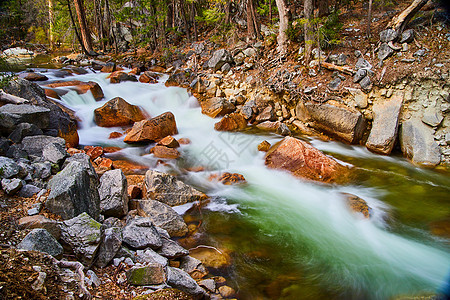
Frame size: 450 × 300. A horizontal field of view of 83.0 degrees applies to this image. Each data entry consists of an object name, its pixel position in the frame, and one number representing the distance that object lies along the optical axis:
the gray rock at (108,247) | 2.81
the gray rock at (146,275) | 2.66
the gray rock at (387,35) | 8.06
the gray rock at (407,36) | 7.83
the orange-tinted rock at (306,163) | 6.51
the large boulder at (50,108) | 6.60
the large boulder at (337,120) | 7.80
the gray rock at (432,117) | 6.85
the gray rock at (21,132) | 5.29
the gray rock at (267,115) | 9.77
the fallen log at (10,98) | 6.24
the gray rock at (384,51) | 8.02
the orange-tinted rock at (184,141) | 8.72
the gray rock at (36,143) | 5.16
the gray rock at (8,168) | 3.75
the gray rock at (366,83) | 7.90
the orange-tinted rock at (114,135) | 8.55
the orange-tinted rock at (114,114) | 8.97
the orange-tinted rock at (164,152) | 7.69
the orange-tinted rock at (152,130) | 8.12
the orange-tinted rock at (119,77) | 12.63
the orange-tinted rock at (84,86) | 10.55
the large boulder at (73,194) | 3.32
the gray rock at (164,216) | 4.41
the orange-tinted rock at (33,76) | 10.96
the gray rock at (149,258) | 3.08
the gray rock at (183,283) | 2.82
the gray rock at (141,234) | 3.27
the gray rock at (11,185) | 3.60
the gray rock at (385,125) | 7.35
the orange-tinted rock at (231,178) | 6.63
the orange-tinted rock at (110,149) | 7.56
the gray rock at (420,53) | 7.46
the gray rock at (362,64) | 8.23
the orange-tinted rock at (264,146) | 8.02
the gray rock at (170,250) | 3.52
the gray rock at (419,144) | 6.81
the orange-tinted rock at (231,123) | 9.58
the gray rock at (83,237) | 2.69
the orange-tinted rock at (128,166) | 6.57
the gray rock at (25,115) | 5.42
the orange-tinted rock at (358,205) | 5.21
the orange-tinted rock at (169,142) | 7.99
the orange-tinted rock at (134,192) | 5.05
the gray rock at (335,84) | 8.55
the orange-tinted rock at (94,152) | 6.92
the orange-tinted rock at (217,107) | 10.32
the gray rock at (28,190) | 3.69
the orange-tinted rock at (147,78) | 13.39
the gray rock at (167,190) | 5.19
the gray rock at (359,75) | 8.10
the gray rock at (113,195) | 4.07
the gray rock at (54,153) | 4.92
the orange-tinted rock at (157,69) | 15.31
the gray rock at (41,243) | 2.35
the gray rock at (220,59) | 12.28
